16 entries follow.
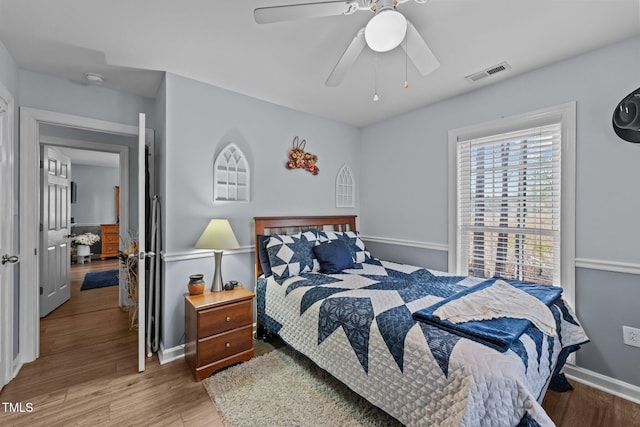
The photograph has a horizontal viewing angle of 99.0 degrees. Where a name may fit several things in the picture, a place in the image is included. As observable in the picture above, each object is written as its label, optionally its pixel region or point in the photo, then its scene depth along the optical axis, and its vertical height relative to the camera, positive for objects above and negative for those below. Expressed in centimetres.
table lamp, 232 -26
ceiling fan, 130 +96
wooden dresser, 680 -79
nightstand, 210 -97
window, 220 +14
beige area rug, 170 -129
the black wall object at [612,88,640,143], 179 +65
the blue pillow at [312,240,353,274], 273 -46
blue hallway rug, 460 -126
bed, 117 -72
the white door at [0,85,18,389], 196 -20
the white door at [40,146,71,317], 332 -28
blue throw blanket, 128 -59
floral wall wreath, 323 +64
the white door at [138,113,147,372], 210 -18
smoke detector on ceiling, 239 +117
